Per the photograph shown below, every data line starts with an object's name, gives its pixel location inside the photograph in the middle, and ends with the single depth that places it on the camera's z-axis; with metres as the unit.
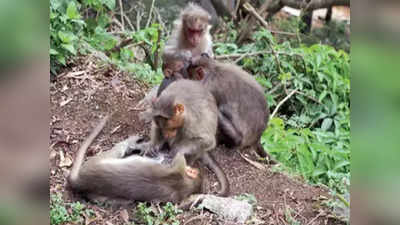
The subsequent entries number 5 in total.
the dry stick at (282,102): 8.40
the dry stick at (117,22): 8.03
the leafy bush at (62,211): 5.08
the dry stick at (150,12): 8.79
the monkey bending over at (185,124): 6.78
